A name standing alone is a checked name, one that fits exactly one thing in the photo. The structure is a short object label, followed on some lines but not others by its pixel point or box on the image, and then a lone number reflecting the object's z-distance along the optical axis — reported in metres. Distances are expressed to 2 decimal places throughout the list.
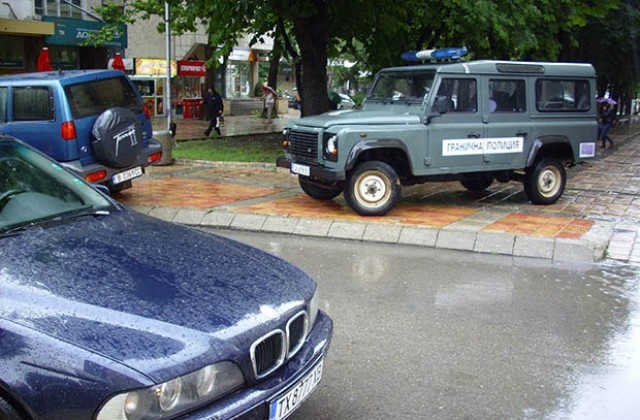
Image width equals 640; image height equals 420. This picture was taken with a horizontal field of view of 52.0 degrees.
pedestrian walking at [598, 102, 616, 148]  23.14
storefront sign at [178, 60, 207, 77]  33.62
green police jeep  9.32
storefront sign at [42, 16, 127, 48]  25.41
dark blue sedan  2.42
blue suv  9.47
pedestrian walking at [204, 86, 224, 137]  22.19
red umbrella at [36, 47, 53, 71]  15.24
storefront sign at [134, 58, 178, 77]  30.98
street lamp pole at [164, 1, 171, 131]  18.41
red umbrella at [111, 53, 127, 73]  17.33
